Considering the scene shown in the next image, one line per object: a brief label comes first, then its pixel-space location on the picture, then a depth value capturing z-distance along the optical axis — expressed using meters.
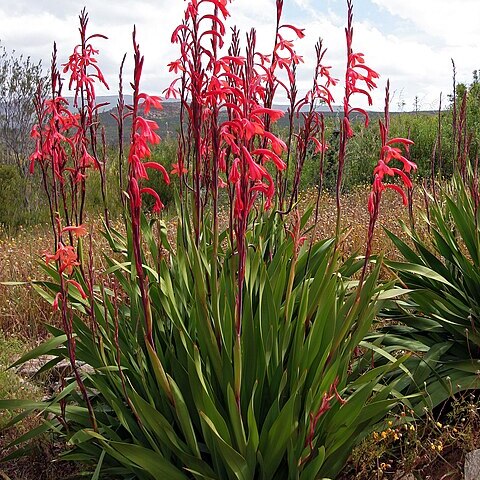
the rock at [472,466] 2.94
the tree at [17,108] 13.62
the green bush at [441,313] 3.44
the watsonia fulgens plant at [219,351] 2.24
